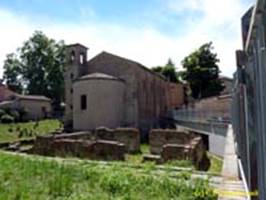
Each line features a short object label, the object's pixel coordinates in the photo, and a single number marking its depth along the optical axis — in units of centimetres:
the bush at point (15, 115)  3366
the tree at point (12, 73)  4660
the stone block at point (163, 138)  1504
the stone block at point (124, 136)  1647
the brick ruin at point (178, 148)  924
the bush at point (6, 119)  3102
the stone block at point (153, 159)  945
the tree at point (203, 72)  3523
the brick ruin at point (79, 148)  1126
